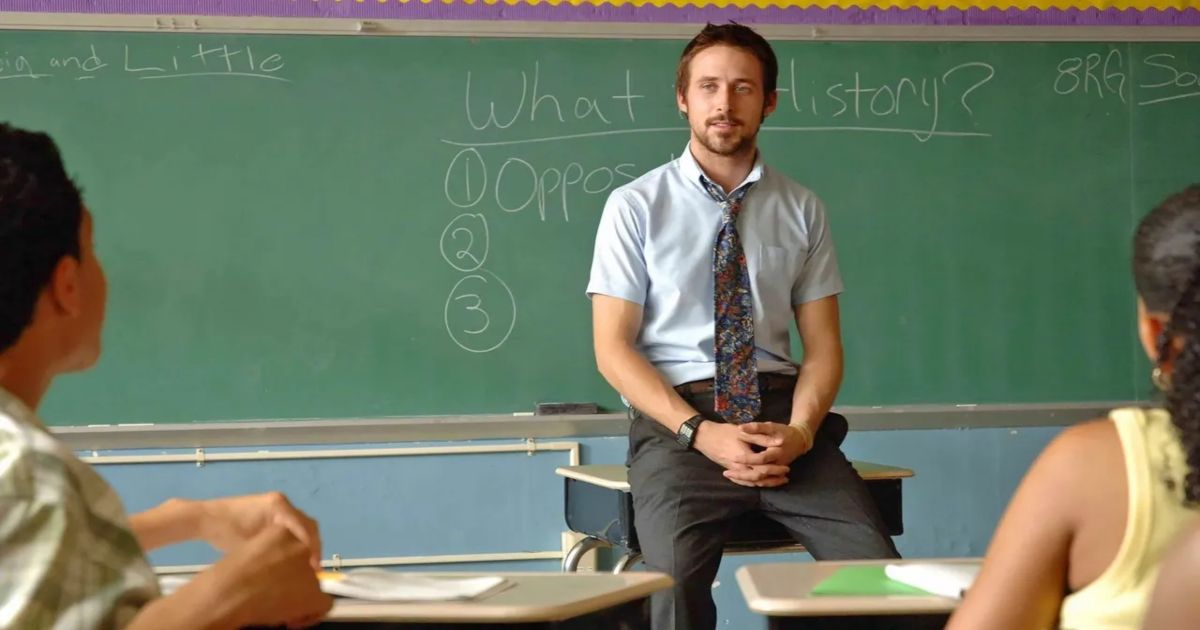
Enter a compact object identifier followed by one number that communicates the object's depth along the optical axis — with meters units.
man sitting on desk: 2.63
